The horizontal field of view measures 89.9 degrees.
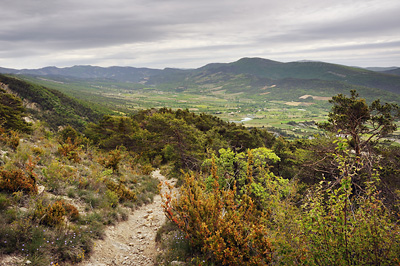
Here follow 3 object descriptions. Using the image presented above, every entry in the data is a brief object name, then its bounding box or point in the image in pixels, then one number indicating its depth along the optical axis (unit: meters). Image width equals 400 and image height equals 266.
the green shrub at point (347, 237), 3.20
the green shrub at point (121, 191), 9.16
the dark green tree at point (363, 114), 10.60
